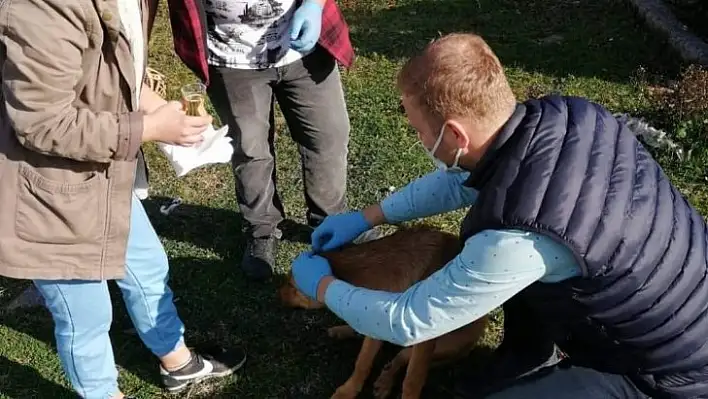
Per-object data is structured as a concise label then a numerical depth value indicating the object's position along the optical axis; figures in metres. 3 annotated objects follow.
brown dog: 2.92
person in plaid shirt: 3.30
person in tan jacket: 2.10
